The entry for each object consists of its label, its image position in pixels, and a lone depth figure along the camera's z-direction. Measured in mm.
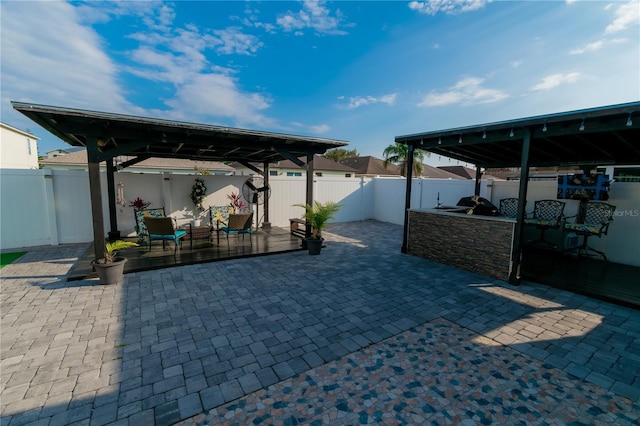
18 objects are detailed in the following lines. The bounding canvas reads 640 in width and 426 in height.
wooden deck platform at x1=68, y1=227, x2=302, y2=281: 5324
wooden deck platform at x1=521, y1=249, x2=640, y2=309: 4320
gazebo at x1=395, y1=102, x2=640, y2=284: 3824
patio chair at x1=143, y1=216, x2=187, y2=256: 6020
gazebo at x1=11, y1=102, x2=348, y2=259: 4262
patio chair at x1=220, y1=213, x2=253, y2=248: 6820
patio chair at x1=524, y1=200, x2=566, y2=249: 6166
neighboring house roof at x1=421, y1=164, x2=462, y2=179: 23645
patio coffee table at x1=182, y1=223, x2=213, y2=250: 7098
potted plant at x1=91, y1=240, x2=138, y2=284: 4527
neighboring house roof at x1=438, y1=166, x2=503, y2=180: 25297
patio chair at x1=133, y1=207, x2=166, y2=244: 6807
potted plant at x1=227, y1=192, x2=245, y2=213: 9461
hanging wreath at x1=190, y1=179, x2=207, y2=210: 8836
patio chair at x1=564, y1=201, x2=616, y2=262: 5586
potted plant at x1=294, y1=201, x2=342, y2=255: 6574
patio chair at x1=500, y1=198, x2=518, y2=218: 7537
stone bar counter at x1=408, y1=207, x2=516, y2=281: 5117
